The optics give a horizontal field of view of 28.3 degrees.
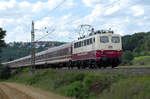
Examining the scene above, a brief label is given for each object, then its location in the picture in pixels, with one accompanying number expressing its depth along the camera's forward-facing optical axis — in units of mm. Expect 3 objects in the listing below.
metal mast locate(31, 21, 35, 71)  44066
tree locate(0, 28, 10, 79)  65938
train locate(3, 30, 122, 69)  27016
